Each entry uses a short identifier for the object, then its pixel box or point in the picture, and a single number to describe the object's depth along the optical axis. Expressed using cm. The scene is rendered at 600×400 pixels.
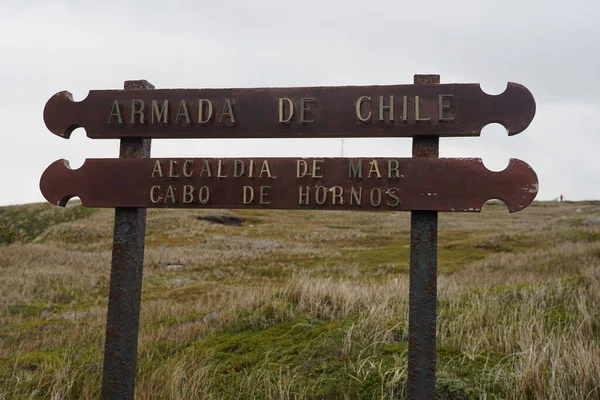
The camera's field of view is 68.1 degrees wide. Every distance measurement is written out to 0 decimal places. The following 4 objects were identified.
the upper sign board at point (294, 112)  349
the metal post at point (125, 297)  384
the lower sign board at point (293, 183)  345
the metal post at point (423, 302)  337
